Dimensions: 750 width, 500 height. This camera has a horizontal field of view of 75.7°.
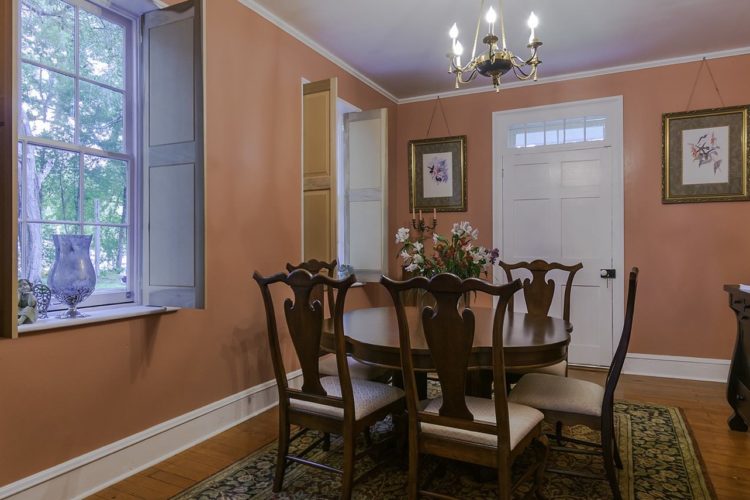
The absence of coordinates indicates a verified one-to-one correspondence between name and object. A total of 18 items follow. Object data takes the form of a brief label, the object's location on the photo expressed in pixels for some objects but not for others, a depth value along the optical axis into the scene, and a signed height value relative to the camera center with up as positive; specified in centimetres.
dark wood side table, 284 -78
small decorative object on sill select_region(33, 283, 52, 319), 210 -23
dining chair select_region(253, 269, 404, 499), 197 -66
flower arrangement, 267 -8
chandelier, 233 +92
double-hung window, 216 +52
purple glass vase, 213 -12
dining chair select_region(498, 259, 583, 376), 311 -29
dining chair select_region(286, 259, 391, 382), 262 -68
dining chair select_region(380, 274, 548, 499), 169 -61
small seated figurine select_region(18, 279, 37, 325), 196 -24
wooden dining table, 195 -42
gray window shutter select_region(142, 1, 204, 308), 238 +44
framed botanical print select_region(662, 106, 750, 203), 390 +72
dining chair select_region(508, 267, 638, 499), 201 -69
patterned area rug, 215 -111
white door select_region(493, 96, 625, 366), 430 +25
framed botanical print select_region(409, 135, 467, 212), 488 +72
